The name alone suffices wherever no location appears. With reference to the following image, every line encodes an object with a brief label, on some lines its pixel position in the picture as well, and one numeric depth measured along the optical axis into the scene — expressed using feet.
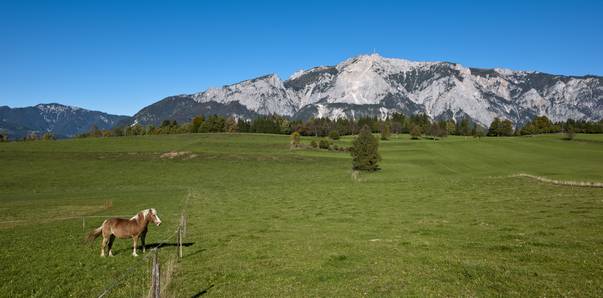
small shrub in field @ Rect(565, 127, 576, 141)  501.11
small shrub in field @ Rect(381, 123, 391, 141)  594.00
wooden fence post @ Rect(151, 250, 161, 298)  35.17
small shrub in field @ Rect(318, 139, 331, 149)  452.76
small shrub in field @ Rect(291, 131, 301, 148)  467.60
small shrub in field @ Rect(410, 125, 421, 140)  619.26
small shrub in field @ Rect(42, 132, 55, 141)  615.32
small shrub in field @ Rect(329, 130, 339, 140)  582.76
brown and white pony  69.10
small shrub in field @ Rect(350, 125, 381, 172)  299.58
